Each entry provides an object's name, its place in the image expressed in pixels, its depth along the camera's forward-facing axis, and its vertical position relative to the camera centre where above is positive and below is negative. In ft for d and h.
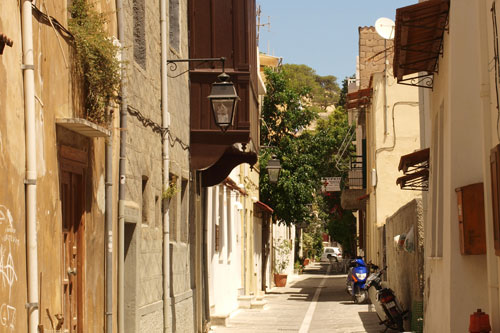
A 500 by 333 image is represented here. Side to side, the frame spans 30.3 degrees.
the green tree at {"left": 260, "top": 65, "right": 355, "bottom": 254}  117.50 +11.46
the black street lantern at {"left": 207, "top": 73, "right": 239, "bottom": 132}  45.34 +6.71
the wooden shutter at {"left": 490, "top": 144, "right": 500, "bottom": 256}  25.20 +1.19
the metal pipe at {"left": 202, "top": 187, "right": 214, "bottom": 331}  62.80 -2.35
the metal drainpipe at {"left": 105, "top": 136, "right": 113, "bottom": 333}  35.22 -0.06
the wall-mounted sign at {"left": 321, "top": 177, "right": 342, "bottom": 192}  161.58 +8.98
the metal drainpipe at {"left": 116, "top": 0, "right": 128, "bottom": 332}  36.96 +1.95
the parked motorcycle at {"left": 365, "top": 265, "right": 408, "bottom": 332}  60.64 -5.08
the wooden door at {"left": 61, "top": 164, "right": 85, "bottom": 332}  30.94 -0.28
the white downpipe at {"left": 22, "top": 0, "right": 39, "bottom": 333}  24.85 +1.88
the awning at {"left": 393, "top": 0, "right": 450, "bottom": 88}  36.11 +8.38
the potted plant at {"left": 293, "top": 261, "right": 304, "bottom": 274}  193.81 -6.89
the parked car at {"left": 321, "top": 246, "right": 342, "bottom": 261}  296.75 -5.45
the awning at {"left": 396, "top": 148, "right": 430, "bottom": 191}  50.49 +3.91
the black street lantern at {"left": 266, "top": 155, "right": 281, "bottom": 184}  84.07 +6.08
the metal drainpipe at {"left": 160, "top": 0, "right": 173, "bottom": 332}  47.55 +4.01
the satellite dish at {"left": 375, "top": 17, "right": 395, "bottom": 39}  91.71 +20.61
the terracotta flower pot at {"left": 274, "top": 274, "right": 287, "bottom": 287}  137.59 -6.49
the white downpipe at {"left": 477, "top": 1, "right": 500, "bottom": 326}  26.71 +2.50
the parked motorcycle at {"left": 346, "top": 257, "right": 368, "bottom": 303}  93.47 -4.57
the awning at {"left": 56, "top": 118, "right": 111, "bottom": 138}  28.91 +3.62
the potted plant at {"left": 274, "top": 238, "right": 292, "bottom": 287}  138.00 -4.04
